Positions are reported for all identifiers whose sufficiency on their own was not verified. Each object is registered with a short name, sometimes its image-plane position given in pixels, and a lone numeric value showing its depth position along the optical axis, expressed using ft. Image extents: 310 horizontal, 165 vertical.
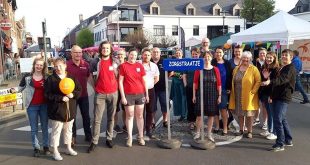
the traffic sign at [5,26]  61.05
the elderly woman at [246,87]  19.84
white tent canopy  36.42
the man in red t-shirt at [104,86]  18.54
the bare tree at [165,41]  153.52
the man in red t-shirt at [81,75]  19.49
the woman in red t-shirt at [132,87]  18.90
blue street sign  18.37
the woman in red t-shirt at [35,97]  17.74
